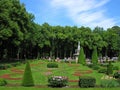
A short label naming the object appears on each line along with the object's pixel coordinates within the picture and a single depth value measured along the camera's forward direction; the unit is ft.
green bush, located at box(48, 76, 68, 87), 31.37
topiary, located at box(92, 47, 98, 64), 69.89
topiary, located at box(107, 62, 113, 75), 45.42
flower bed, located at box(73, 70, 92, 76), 45.69
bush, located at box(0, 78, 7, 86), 31.56
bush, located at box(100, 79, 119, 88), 31.29
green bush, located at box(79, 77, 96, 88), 31.39
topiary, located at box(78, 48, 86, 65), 69.95
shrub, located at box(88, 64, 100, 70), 54.29
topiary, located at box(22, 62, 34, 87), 31.31
